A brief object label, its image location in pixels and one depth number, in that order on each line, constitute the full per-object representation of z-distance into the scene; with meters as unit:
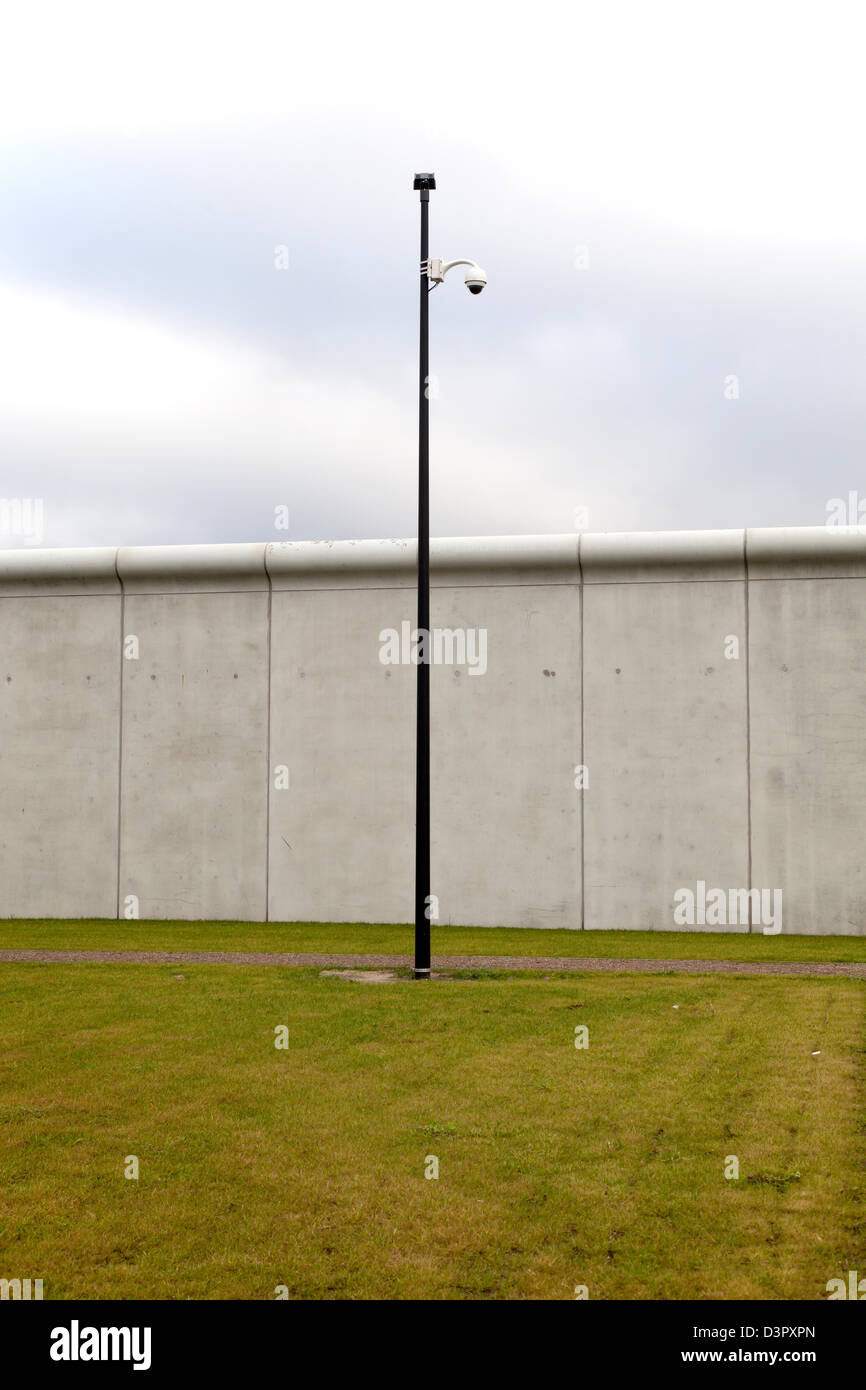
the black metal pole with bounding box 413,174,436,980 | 13.17
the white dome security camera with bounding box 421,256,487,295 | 13.64
